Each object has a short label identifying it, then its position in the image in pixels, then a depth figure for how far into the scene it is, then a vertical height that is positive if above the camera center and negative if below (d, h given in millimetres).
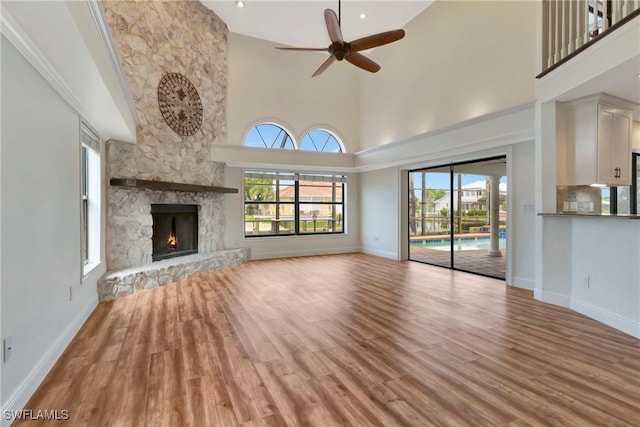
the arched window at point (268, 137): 7355 +1897
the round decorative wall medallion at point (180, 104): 5551 +2116
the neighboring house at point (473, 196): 6180 +347
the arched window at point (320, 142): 7961 +1923
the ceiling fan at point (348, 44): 3830 +2283
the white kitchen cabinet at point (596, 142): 3684 +886
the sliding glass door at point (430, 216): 6577 -63
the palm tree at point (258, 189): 7504 +620
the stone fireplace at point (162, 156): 4824 +1059
